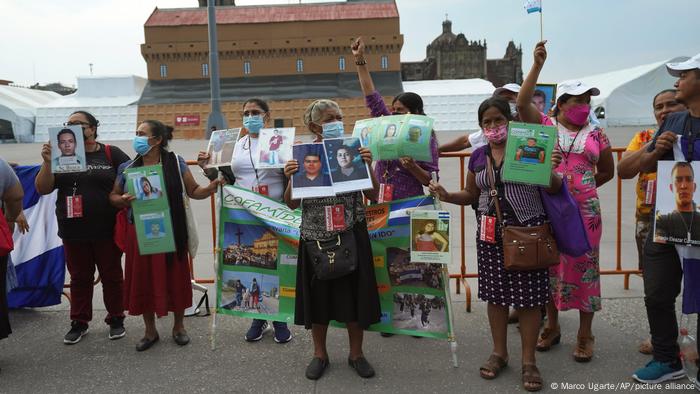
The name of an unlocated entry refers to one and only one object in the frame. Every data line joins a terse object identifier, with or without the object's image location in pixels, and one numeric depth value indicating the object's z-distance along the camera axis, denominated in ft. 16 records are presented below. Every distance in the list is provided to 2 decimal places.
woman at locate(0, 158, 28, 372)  12.58
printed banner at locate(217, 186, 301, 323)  13.14
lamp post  92.11
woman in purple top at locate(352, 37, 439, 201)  13.07
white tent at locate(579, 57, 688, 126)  148.56
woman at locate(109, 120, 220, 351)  13.42
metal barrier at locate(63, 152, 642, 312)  16.80
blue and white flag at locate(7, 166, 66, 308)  16.05
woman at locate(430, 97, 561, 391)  10.82
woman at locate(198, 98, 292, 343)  13.47
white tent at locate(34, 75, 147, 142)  156.56
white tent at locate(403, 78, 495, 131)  149.89
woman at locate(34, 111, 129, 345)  13.64
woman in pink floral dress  11.93
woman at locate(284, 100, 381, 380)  11.44
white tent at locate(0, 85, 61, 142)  153.58
